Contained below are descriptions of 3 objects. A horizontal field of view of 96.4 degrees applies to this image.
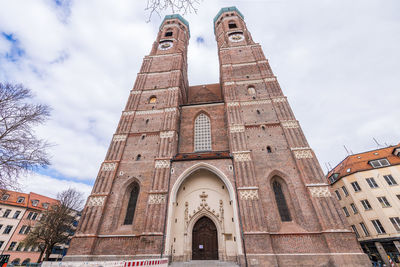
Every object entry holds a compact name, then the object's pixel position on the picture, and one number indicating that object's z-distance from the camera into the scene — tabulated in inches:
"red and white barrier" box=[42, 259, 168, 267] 254.8
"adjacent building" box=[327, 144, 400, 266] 673.0
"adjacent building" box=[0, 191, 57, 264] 981.8
